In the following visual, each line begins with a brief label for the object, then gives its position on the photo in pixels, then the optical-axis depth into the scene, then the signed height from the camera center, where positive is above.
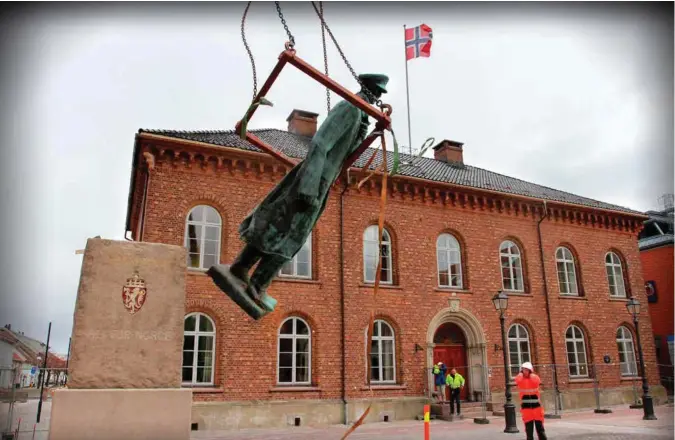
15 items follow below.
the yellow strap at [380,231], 4.31 +1.17
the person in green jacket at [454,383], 16.92 -0.30
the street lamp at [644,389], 15.36 -0.49
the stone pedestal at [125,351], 4.48 +0.21
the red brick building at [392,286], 15.55 +3.05
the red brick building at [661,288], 26.82 +4.17
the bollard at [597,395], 18.11 -0.78
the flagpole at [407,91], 21.32 +11.98
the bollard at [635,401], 19.33 -1.07
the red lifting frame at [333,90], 4.05 +2.13
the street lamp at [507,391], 13.13 -0.46
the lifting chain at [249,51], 4.51 +2.80
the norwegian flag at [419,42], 21.08 +12.73
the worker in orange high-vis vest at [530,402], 9.12 -0.49
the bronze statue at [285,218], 4.25 +1.26
